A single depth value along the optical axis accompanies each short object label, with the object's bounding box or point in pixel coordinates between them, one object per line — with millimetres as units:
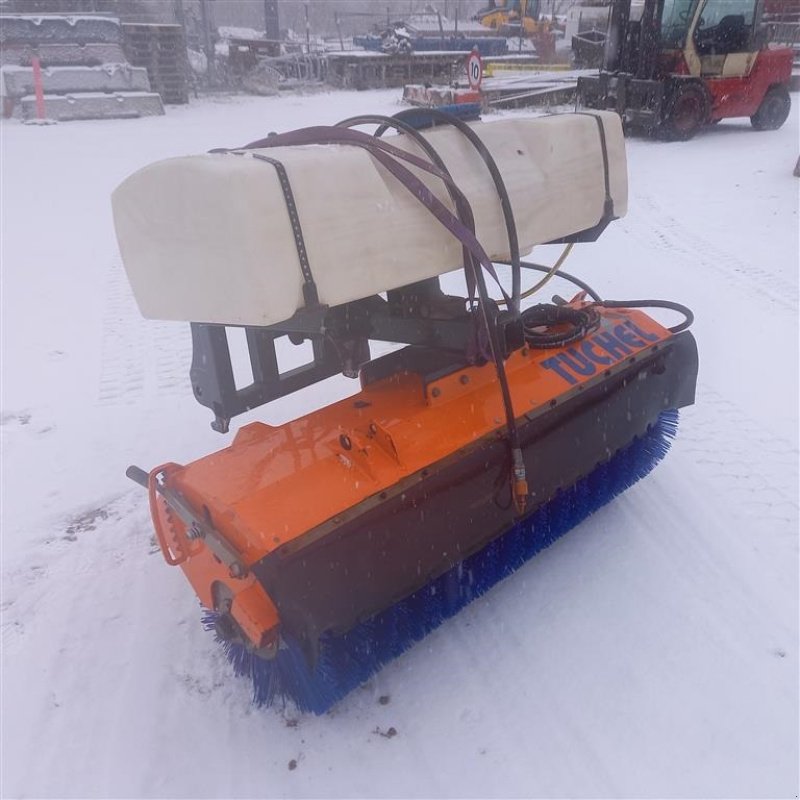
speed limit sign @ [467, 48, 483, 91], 9945
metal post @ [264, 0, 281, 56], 20492
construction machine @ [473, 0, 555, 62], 19981
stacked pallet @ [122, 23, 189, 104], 13594
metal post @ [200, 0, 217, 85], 16484
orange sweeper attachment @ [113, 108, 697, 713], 1535
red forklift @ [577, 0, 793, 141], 8773
